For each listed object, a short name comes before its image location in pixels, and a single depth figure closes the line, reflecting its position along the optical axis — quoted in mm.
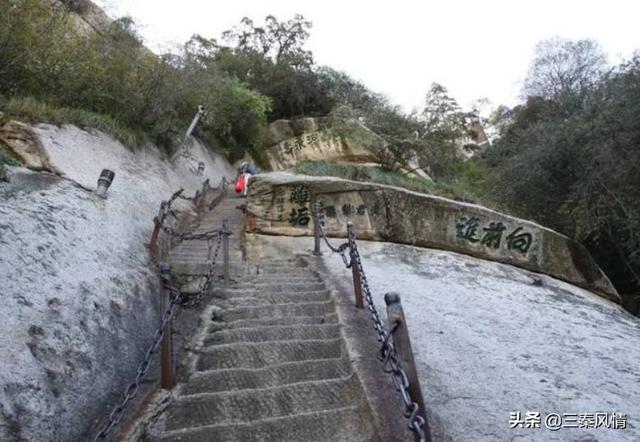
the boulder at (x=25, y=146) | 5336
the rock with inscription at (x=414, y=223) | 8039
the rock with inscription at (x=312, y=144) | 16391
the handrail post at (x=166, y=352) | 2750
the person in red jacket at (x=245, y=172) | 13102
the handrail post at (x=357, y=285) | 4157
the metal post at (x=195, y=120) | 11364
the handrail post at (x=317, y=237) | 6855
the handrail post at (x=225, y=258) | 5395
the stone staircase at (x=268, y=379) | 2430
